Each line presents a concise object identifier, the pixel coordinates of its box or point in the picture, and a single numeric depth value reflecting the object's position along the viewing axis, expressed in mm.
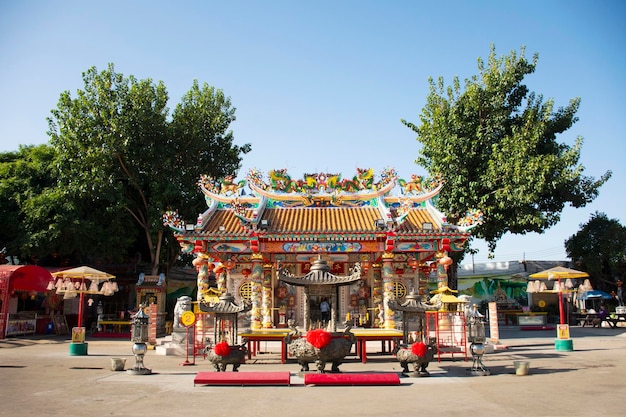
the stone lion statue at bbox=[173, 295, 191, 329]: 20125
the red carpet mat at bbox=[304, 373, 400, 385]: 12508
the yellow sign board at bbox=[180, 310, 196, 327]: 17266
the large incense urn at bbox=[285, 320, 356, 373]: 13461
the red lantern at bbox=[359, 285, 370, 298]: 25969
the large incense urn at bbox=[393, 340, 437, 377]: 14062
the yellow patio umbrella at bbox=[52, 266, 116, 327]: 23297
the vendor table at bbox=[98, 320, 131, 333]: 29942
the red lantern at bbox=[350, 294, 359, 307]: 26047
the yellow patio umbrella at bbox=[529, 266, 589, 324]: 22167
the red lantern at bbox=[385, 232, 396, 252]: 21578
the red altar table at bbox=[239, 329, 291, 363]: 17641
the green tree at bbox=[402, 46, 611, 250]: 28906
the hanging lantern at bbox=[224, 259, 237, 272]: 24856
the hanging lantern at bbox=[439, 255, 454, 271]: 21500
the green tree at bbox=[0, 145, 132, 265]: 30047
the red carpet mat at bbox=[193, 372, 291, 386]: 12531
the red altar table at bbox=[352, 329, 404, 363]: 17183
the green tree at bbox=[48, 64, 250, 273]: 30828
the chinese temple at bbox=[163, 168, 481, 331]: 22062
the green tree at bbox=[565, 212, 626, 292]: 38344
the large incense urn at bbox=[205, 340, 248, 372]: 14188
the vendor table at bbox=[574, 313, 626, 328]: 32344
